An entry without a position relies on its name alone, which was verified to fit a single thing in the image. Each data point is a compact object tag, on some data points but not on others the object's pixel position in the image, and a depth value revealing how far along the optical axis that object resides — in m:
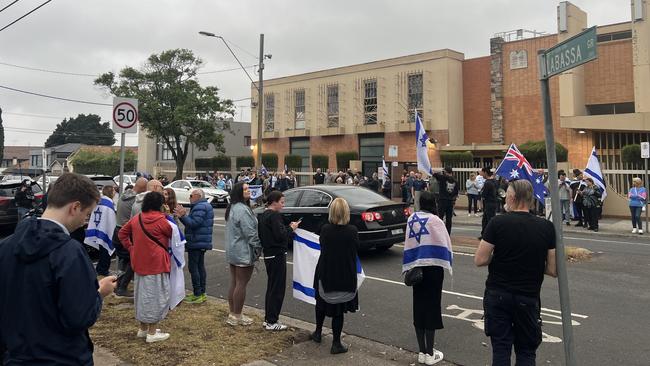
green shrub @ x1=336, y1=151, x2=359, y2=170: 35.56
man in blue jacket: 6.99
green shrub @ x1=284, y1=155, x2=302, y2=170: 37.31
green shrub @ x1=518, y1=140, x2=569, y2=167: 24.30
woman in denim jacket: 6.13
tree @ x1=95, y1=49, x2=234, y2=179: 35.53
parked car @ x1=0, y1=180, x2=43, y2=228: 13.39
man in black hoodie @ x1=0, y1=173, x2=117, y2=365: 2.35
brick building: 25.78
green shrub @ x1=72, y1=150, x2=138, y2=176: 59.22
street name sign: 3.29
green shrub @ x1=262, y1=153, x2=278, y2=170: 38.72
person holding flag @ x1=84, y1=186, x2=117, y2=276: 7.82
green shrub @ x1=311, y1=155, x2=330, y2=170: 36.47
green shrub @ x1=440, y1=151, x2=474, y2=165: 25.23
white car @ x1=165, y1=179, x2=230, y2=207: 24.78
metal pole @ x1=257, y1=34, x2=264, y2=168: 24.25
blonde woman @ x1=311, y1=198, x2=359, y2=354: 5.21
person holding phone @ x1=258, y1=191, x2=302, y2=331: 5.95
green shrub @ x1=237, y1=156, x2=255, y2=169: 38.19
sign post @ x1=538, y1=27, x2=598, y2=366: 3.33
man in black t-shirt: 3.73
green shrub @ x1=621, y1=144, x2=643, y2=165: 20.39
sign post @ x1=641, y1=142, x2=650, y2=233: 15.05
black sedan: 9.80
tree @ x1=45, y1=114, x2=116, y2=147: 102.38
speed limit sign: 7.96
